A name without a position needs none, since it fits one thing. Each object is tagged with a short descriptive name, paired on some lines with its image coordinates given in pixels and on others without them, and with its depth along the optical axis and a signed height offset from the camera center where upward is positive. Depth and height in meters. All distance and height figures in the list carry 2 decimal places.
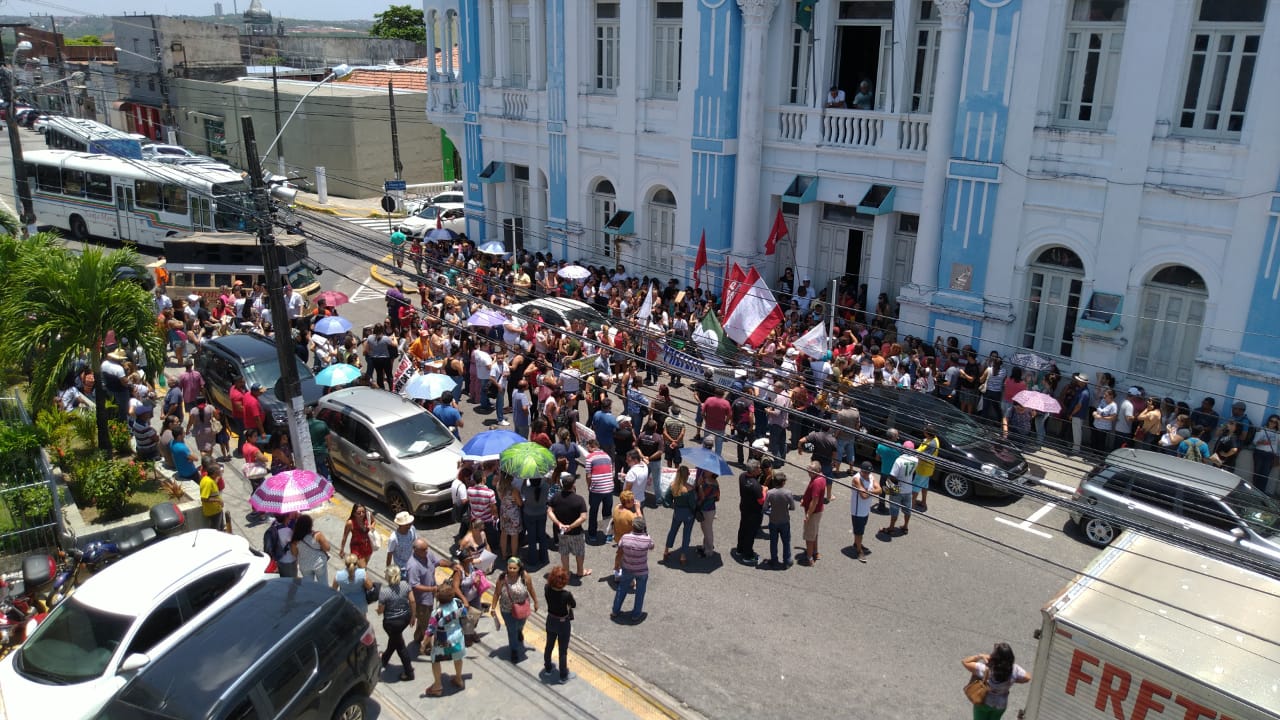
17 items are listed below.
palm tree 14.14 -3.70
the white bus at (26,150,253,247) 29.77 -4.47
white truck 7.98 -4.65
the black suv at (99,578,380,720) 8.39 -5.24
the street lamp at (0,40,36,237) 29.56 -3.71
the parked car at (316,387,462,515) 14.32 -5.71
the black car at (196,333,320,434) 16.99 -5.51
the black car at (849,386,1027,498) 15.58 -5.69
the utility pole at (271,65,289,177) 40.22 -4.22
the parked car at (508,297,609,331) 20.80 -5.21
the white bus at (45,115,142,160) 37.22 -3.38
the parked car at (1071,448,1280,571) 12.87 -5.63
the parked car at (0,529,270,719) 9.00 -5.39
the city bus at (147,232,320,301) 25.42 -5.34
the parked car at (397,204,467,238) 34.83 -5.66
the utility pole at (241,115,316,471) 13.46 -3.67
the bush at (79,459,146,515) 12.84 -5.47
